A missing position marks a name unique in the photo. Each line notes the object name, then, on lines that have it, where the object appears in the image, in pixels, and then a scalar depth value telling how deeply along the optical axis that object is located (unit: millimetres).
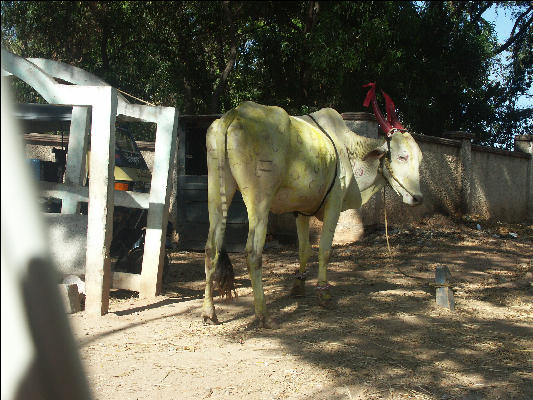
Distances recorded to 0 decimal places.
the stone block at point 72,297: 4596
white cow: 4473
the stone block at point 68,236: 4941
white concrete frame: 4570
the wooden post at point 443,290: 5254
